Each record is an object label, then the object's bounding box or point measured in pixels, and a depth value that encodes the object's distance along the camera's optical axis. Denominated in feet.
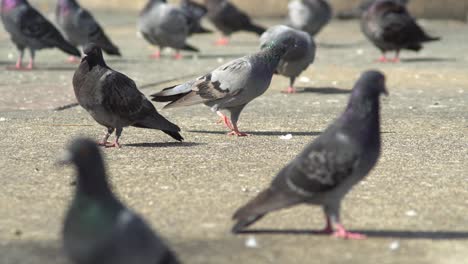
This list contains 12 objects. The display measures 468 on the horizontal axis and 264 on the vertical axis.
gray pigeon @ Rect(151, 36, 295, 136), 28.02
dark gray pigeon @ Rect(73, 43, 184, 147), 25.72
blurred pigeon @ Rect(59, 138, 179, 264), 12.98
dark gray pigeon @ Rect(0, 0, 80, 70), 46.29
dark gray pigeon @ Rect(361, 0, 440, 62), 50.88
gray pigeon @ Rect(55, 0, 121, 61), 50.60
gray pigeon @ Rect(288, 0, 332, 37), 56.39
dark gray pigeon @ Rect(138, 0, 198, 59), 52.08
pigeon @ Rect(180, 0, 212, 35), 57.94
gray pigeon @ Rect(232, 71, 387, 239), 16.53
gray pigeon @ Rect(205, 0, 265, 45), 61.57
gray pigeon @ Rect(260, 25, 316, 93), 36.40
